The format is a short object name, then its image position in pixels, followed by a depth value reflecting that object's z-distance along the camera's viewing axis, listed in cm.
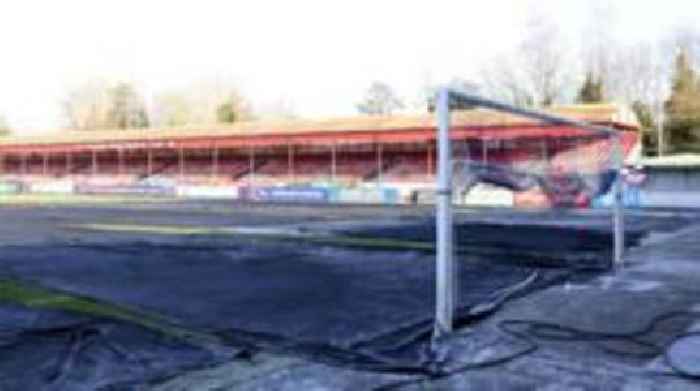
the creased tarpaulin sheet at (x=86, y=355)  700
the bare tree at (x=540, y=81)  8125
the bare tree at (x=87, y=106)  11856
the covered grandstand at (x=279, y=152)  5106
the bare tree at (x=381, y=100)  10288
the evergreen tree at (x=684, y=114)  6694
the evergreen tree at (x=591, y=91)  7544
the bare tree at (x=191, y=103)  11600
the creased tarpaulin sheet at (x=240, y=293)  800
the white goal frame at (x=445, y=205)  862
